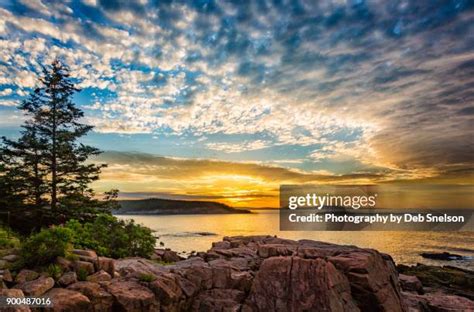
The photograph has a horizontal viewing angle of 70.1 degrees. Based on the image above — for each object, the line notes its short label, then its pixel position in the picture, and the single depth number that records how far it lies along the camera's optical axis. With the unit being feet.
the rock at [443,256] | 212.76
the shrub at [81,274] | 49.55
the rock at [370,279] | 64.30
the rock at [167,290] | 55.06
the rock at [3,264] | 45.80
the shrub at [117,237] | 74.74
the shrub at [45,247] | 48.03
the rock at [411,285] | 101.60
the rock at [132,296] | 49.41
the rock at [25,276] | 44.42
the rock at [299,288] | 59.00
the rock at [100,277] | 50.26
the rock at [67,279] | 46.85
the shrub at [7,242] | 57.26
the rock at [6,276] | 43.22
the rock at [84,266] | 50.16
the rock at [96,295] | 46.80
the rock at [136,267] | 58.44
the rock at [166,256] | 91.86
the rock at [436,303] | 76.59
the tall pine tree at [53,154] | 102.73
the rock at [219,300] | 60.85
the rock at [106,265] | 53.88
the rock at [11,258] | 47.93
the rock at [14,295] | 37.65
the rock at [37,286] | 42.39
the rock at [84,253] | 54.91
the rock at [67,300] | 42.93
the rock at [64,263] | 49.00
